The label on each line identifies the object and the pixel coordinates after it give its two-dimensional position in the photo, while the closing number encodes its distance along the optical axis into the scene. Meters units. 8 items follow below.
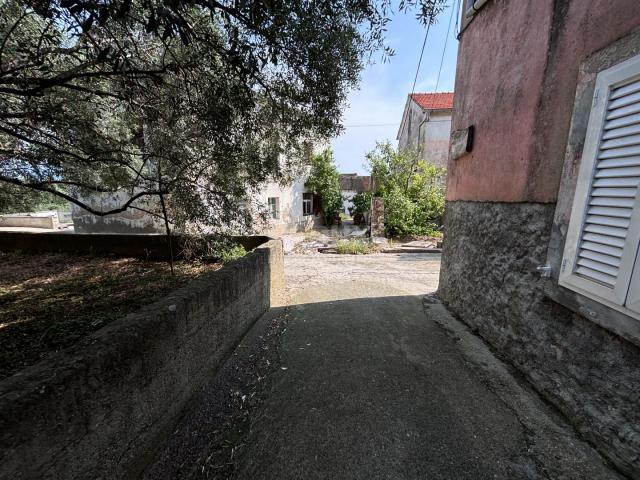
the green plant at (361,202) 18.58
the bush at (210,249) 5.91
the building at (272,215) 9.02
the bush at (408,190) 13.02
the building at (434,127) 15.16
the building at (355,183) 18.33
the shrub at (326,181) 16.95
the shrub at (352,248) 10.24
